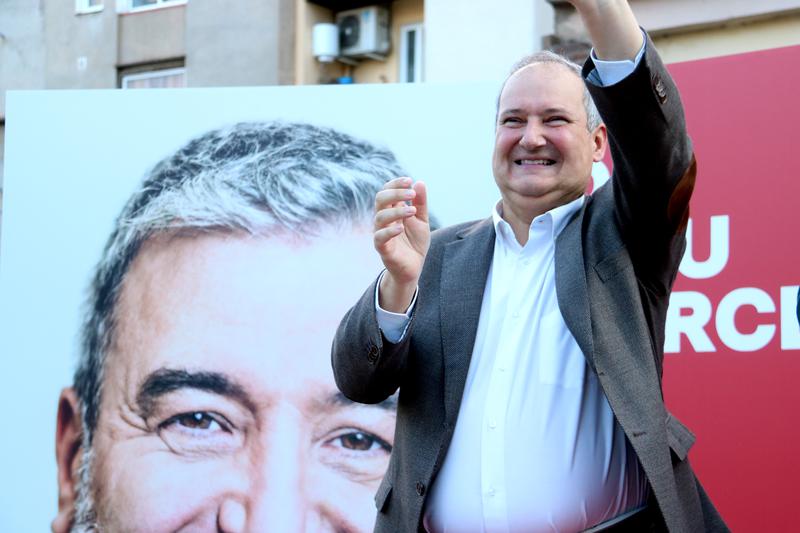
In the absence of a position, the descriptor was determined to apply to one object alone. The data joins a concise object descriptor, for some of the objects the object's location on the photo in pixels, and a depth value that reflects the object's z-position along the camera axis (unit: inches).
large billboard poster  115.9
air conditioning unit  372.5
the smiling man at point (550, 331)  67.9
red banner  113.0
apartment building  274.7
